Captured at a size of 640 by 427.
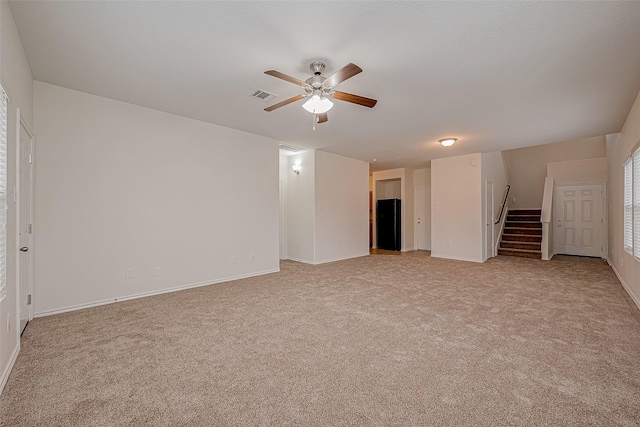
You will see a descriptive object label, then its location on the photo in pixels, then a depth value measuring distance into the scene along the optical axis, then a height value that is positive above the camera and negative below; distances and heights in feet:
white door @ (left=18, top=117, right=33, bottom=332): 9.37 -0.34
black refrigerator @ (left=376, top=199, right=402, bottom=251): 29.63 -1.08
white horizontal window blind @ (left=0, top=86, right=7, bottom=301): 6.54 +0.52
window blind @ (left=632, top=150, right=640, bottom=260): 11.75 +0.36
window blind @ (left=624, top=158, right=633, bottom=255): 13.08 +0.26
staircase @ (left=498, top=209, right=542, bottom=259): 24.21 -1.94
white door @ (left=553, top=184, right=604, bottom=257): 24.63 -0.64
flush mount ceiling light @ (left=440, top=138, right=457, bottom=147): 18.08 +4.58
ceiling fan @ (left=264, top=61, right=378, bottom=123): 8.33 +3.94
